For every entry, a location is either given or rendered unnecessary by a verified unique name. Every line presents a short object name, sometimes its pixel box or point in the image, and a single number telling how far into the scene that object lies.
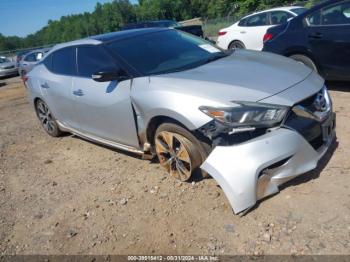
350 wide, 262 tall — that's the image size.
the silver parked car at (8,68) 21.52
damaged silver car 3.00
